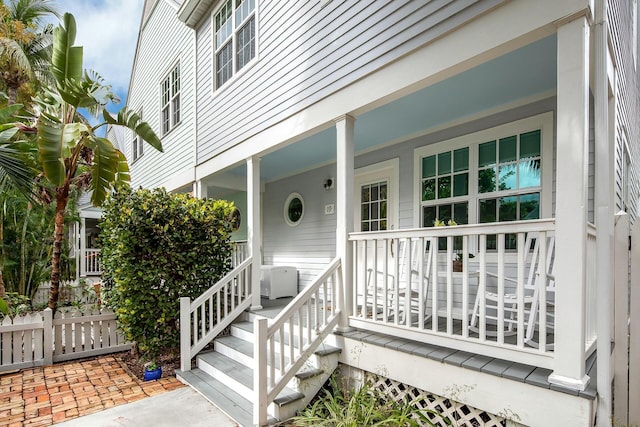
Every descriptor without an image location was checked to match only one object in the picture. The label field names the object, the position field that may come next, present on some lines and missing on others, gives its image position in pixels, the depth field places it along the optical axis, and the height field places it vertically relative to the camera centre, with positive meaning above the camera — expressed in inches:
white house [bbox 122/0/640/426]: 87.9 +16.1
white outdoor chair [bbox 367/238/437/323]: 121.3 -32.4
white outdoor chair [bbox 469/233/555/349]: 105.4 -32.1
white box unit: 250.1 -51.1
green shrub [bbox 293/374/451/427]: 106.2 -63.8
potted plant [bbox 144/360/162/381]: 167.5 -76.3
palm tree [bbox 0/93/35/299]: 176.7 +26.1
